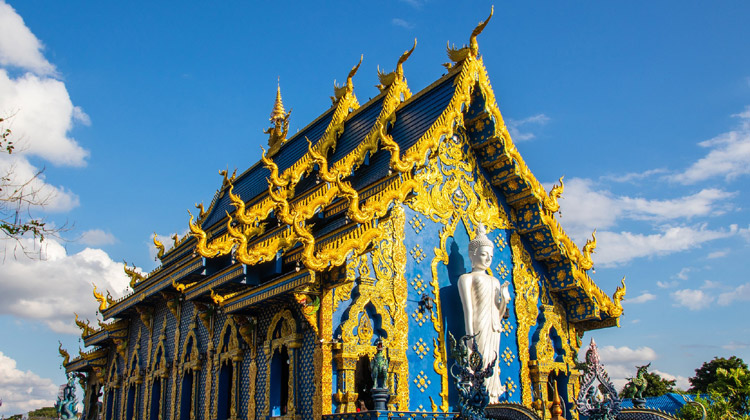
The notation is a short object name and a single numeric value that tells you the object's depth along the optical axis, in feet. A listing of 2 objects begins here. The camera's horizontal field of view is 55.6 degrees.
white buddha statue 37.35
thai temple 33.19
